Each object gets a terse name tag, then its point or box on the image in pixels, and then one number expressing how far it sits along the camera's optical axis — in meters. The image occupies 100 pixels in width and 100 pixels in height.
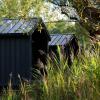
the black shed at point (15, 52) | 20.67
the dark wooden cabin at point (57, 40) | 31.04
